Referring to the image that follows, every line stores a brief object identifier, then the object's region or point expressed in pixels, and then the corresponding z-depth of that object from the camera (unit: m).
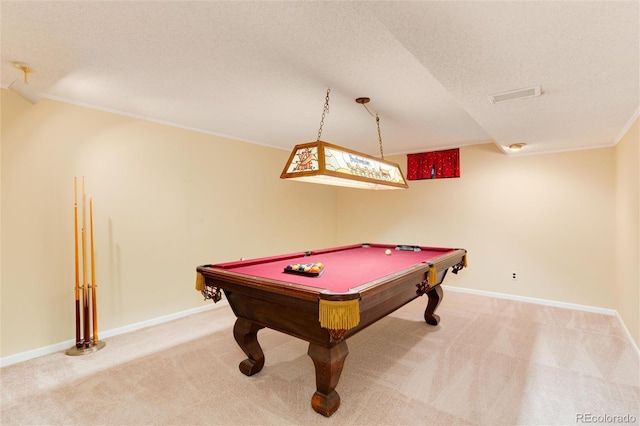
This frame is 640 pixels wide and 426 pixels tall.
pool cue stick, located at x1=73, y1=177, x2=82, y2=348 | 2.85
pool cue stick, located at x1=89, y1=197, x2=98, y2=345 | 2.96
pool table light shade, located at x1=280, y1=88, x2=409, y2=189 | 2.44
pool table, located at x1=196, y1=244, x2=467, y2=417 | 1.77
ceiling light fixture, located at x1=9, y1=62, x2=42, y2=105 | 2.31
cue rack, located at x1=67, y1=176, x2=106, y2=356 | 2.87
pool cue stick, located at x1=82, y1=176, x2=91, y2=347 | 2.90
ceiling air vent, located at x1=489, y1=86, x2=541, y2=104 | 2.22
